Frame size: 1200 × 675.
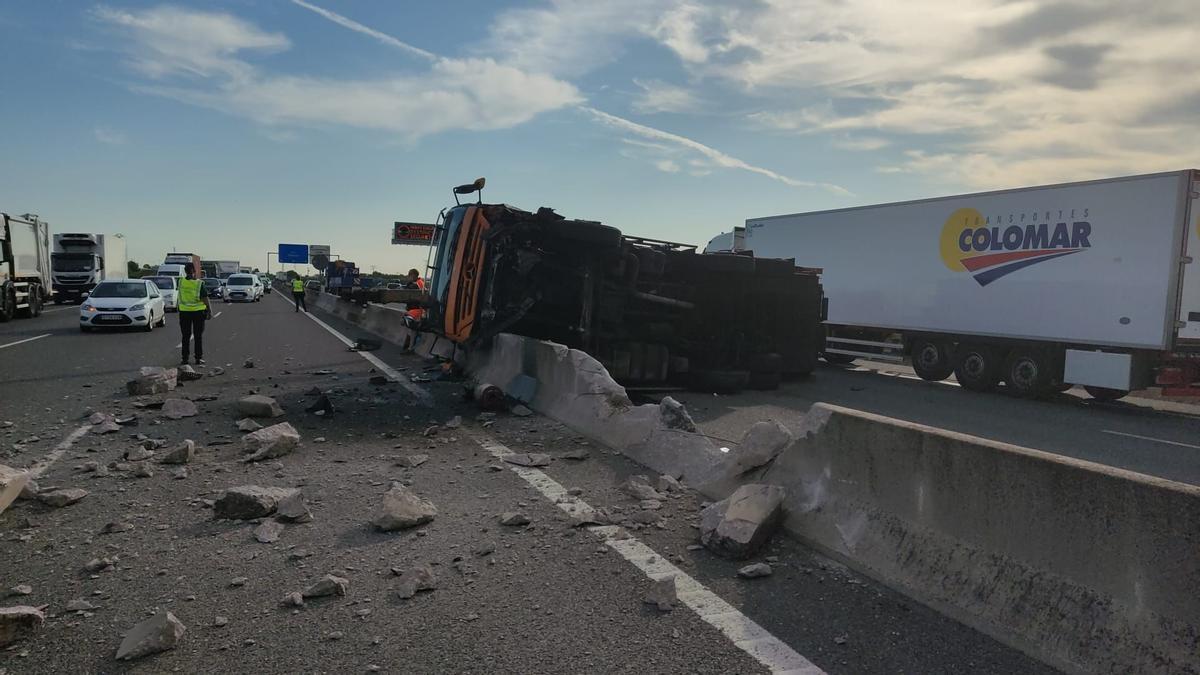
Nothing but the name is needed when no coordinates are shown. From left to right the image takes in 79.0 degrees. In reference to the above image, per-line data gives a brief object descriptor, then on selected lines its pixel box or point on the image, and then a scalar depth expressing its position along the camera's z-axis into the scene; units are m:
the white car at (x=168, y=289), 30.16
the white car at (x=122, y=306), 19.17
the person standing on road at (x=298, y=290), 33.28
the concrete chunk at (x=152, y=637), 3.02
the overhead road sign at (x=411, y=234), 39.53
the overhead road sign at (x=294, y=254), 83.19
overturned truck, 10.73
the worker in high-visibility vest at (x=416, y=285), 13.52
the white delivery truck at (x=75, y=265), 32.22
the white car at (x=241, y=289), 46.19
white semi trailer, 11.41
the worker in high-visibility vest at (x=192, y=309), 13.08
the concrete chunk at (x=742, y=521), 4.12
